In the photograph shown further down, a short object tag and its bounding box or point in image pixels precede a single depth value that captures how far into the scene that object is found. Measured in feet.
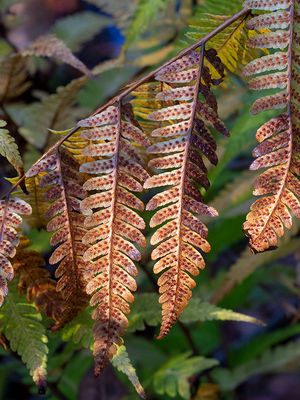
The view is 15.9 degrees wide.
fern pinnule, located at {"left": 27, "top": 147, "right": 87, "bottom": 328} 1.51
